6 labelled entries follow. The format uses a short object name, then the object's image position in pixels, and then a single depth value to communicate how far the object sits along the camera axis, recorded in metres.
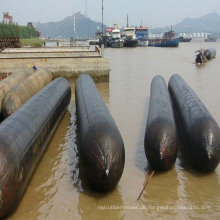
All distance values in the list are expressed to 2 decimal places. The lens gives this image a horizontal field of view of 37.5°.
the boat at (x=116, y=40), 79.62
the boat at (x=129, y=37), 81.81
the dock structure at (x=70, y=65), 20.92
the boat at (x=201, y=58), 35.34
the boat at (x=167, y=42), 85.31
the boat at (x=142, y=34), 96.62
